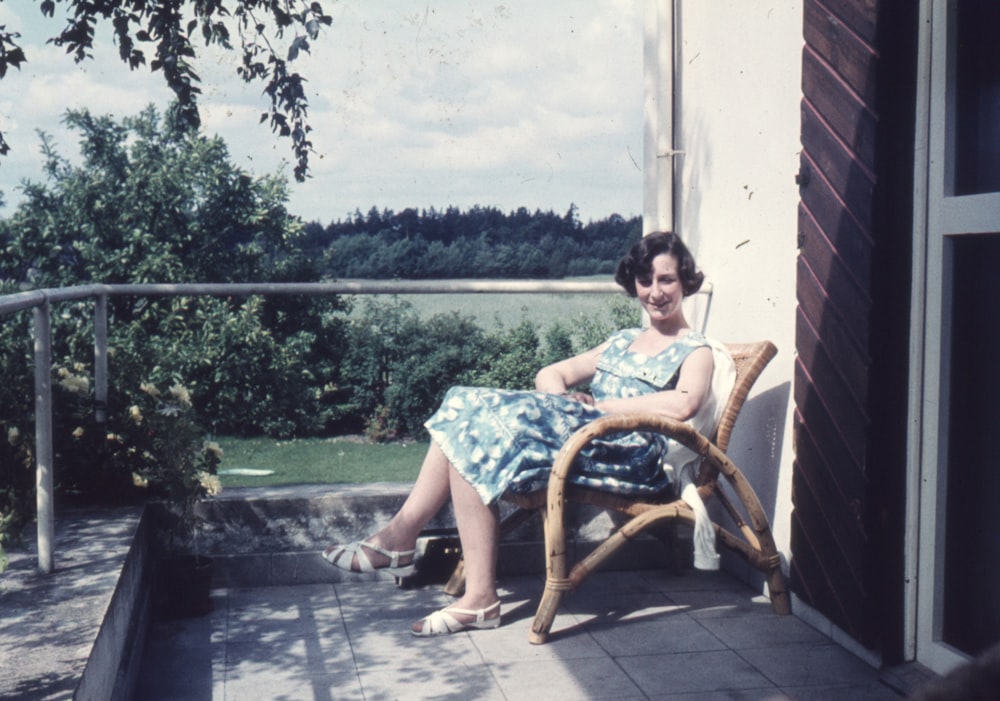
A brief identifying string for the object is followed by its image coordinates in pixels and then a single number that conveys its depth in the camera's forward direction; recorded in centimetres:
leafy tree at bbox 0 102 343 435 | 873
